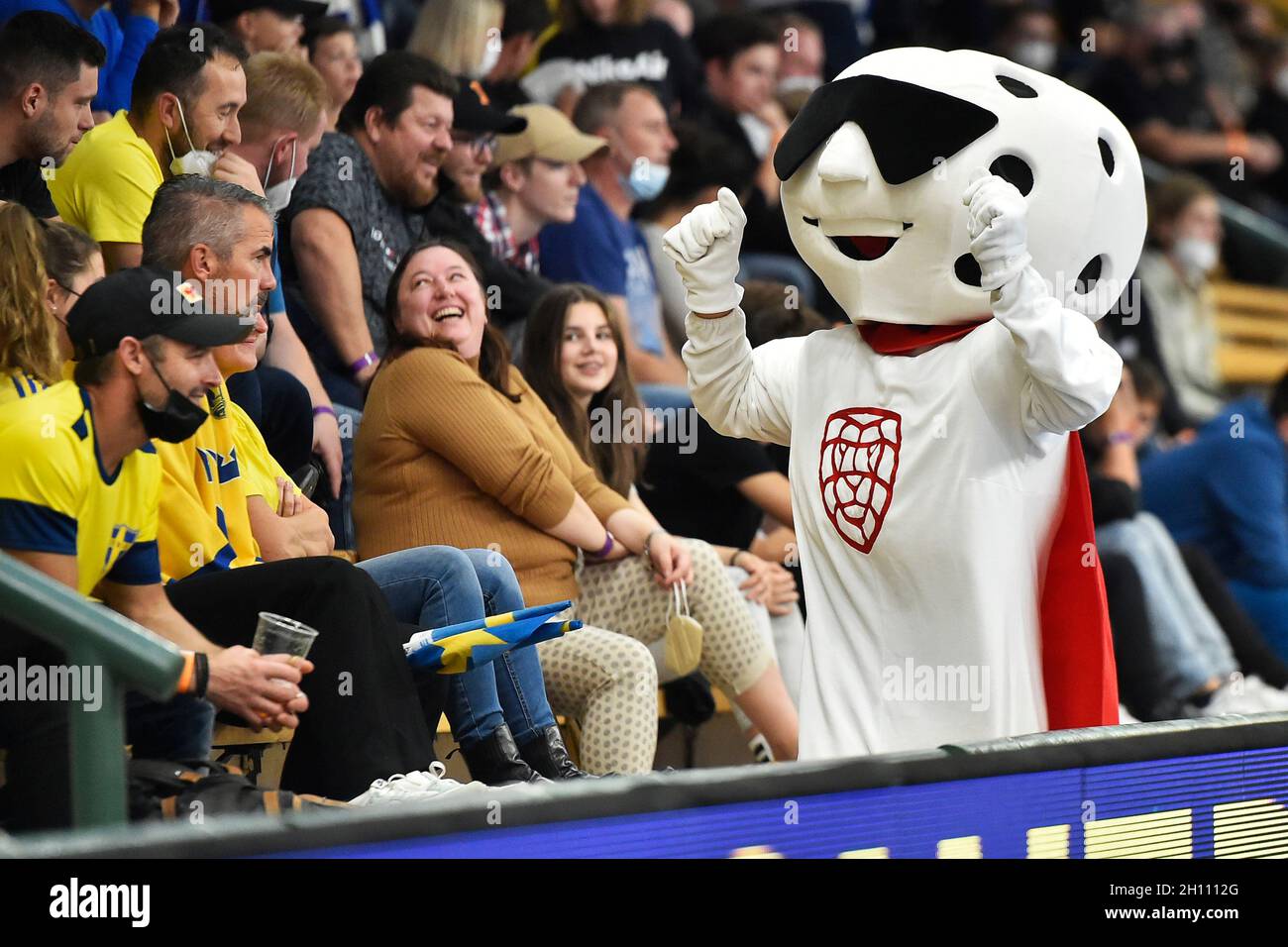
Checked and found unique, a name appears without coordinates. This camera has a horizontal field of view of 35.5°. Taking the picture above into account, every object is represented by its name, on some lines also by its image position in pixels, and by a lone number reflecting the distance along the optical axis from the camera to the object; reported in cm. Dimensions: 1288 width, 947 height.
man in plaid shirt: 606
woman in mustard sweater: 464
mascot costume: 383
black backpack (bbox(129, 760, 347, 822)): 328
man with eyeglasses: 559
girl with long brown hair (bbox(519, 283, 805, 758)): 527
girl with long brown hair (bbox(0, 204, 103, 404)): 353
